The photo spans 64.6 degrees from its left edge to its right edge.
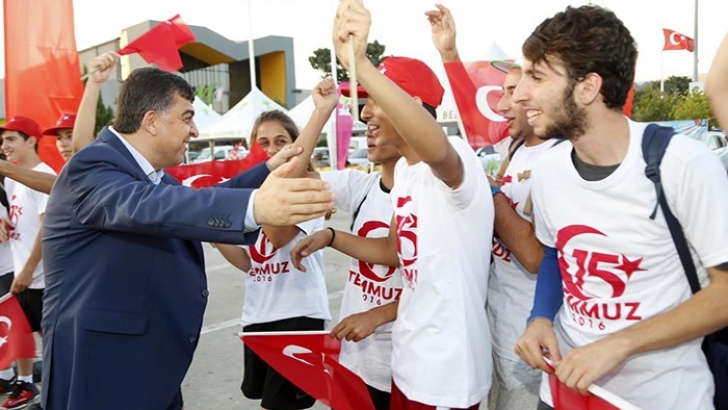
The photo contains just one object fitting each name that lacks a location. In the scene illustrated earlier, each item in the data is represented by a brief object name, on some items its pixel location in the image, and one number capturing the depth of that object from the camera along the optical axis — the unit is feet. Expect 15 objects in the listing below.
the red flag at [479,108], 12.00
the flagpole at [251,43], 64.59
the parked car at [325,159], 78.17
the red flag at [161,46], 14.52
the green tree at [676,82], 175.44
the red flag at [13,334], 12.69
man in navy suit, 5.83
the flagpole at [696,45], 69.34
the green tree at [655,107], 93.45
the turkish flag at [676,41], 57.62
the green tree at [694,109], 78.84
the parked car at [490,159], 52.85
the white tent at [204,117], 58.08
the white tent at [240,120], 51.62
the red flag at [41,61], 12.40
